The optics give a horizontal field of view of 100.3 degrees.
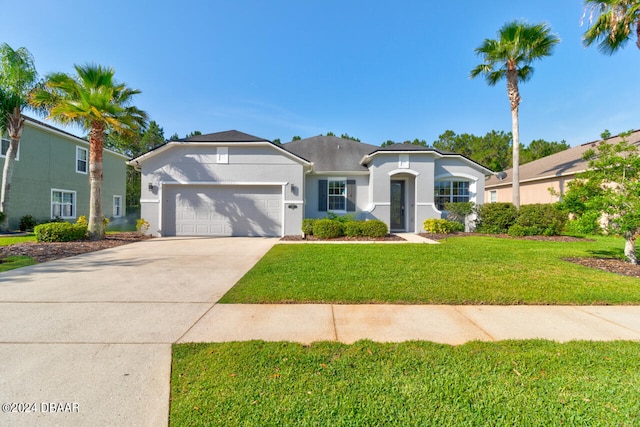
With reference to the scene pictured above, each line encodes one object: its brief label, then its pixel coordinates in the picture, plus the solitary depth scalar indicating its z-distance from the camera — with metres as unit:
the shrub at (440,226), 12.59
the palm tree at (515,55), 12.99
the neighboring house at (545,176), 15.56
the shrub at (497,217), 12.62
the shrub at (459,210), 13.07
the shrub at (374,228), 11.32
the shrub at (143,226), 11.75
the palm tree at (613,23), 10.64
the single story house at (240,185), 12.01
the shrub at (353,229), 11.40
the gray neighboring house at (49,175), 13.75
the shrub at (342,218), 11.84
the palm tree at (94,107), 9.52
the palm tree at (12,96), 11.91
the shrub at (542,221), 11.96
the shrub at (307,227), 11.62
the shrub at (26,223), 13.64
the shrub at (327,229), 11.24
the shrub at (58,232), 9.48
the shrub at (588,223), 6.44
